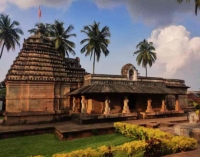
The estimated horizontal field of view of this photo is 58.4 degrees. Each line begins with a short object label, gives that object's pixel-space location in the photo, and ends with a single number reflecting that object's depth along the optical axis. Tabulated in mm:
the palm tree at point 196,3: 10984
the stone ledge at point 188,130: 9172
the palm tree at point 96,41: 31844
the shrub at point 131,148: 6861
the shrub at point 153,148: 6949
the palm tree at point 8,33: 31984
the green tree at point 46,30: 33312
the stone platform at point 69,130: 12365
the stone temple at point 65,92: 17594
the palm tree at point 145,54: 41844
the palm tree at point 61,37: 31522
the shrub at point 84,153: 6302
